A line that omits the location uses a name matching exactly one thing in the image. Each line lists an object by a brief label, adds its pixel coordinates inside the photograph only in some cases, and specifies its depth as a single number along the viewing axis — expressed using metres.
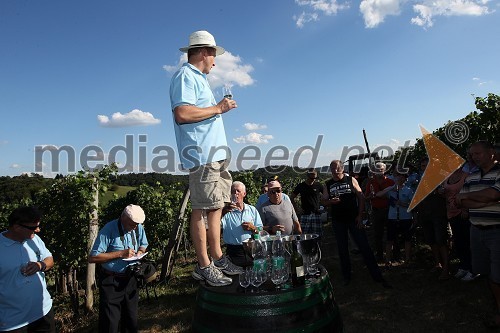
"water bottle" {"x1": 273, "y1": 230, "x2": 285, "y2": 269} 2.27
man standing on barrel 2.45
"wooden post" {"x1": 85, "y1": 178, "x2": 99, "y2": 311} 7.47
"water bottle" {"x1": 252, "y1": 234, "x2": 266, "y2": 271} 2.22
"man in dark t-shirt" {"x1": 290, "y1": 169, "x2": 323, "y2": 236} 6.80
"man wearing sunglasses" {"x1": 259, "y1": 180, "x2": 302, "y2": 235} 5.57
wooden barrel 1.89
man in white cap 4.11
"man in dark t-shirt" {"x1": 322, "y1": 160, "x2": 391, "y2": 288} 5.76
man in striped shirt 3.64
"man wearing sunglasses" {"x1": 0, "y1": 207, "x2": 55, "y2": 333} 3.39
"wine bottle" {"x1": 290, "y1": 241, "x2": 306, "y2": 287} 2.11
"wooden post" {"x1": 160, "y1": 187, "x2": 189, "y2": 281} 8.16
